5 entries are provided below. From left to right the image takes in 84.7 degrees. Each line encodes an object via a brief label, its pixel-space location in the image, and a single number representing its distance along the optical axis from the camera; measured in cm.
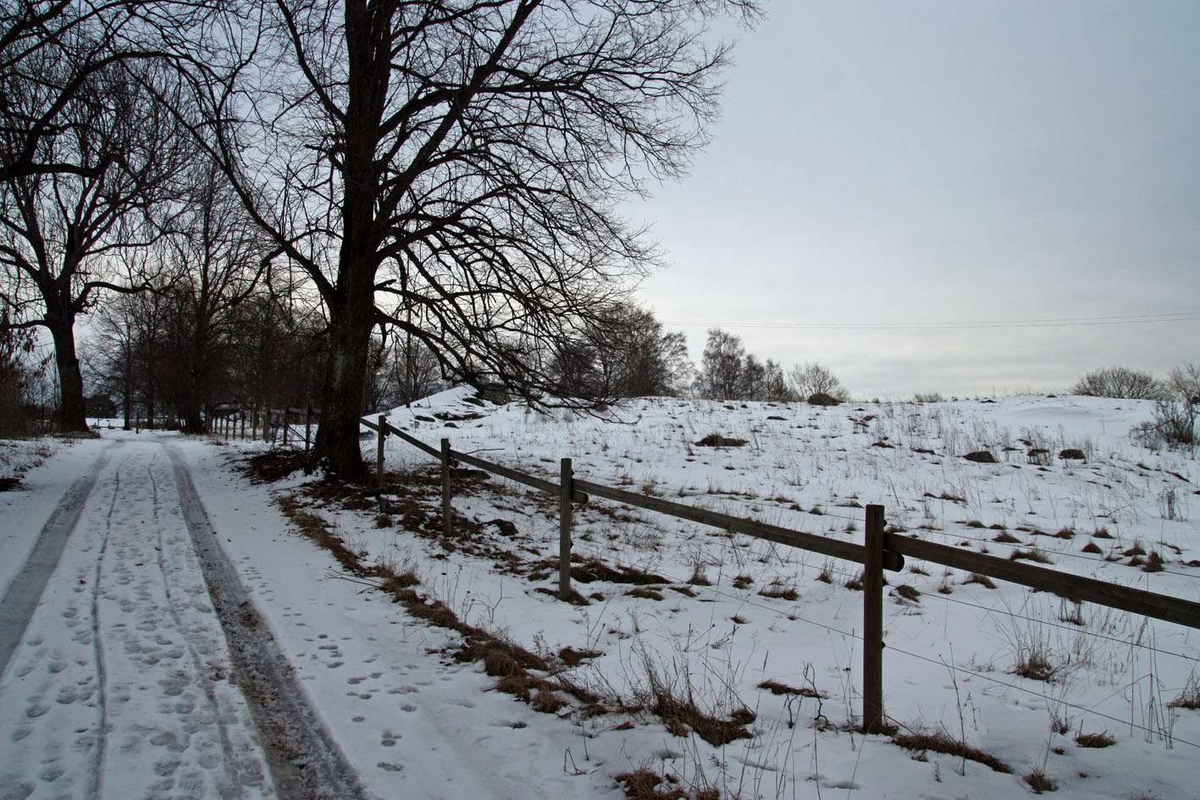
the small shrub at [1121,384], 4325
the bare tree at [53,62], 718
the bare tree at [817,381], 7823
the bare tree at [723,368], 7256
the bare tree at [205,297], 1091
